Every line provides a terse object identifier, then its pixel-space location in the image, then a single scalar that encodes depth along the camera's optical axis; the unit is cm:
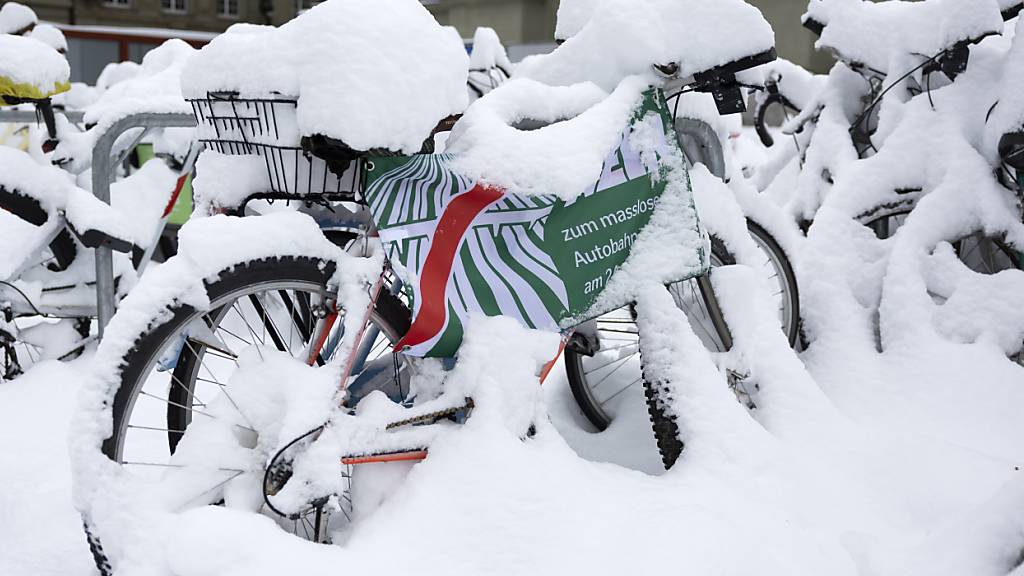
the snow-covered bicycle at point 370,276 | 189
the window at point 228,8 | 3599
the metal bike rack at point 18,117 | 432
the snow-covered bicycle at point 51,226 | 358
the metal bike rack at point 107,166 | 339
